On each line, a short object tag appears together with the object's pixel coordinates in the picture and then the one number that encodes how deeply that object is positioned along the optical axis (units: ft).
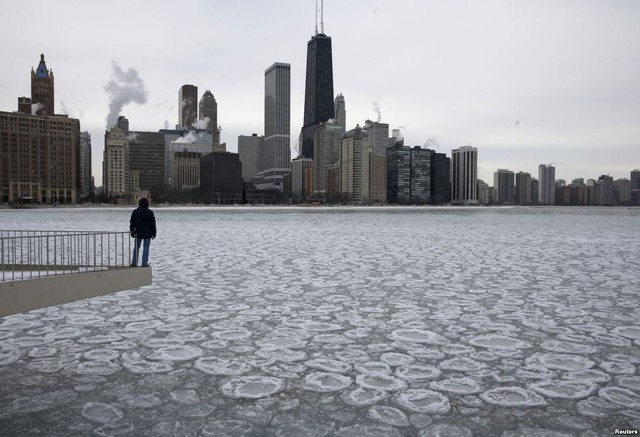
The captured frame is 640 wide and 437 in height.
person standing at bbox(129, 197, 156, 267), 39.32
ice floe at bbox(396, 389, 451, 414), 20.16
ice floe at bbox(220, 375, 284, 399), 21.62
